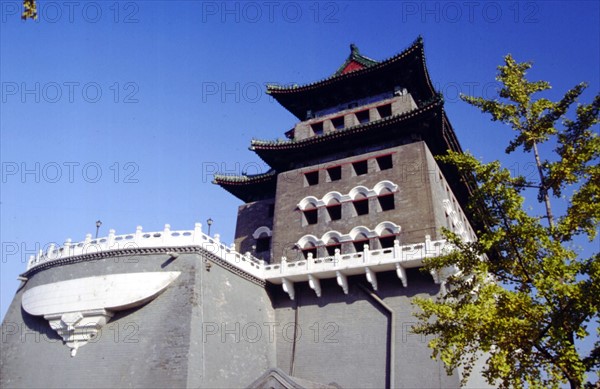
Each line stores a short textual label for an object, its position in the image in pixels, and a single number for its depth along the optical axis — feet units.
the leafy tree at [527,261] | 34.30
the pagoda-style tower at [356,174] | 83.30
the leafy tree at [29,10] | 23.20
